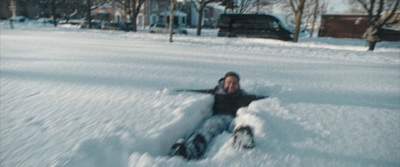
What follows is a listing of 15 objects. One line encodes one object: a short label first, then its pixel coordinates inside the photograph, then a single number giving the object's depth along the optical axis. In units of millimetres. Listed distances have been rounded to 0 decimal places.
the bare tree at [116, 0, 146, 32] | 19548
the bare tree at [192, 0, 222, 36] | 16962
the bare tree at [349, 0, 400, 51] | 12070
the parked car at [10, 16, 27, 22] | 31403
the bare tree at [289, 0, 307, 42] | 13588
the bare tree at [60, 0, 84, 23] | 31008
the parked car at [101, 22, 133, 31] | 20959
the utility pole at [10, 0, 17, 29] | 42797
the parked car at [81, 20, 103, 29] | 21109
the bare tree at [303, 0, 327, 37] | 25827
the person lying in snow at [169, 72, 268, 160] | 1774
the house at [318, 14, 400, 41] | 19641
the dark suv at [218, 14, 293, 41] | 13000
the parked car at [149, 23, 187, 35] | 19284
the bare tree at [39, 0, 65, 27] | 31270
